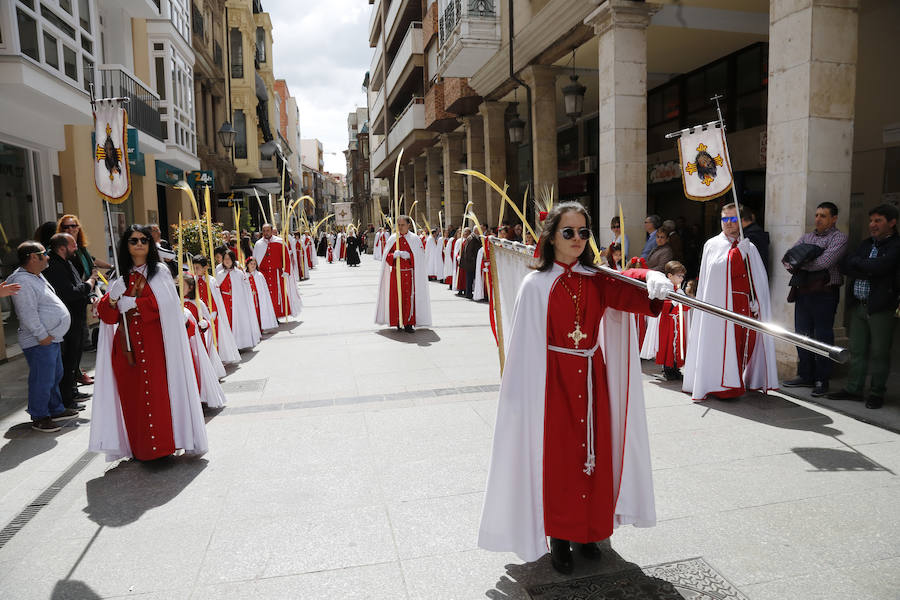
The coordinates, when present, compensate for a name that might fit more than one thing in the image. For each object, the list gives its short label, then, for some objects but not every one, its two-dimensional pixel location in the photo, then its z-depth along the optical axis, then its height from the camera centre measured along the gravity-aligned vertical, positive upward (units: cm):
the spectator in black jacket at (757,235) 674 -10
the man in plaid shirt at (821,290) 613 -64
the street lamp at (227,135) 1994 +327
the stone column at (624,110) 997 +191
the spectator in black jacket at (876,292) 560 -62
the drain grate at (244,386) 702 -166
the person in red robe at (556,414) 304 -88
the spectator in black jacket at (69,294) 620 -51
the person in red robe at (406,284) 1049 -81
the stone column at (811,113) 650 +115
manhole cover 293 -168
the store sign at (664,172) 1552 +143
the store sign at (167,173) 1908 +207
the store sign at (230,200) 2196 +150
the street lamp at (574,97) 1198 +251
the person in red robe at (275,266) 1188 -53
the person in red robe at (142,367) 464 -93
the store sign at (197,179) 2045 +197
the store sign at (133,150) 1267 +187
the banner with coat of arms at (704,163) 628 +66
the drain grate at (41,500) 381 -171
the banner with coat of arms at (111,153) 518 +72
